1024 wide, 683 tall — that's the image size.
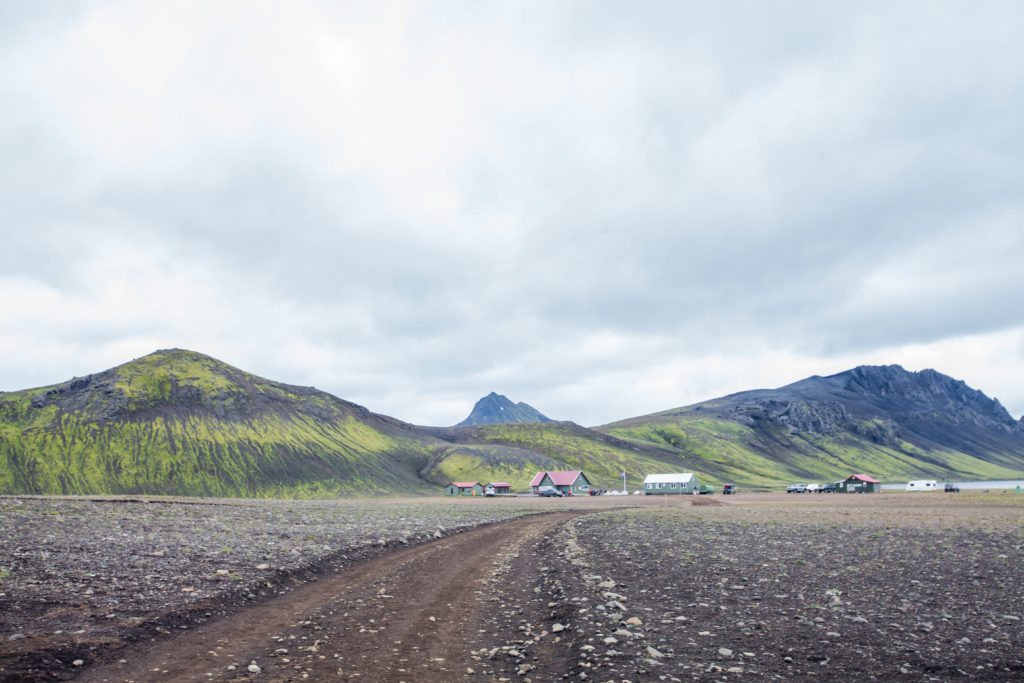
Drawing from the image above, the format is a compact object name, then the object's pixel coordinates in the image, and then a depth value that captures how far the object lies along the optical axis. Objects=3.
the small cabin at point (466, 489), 178.88
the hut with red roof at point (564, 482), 172.25
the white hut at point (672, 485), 165.50
